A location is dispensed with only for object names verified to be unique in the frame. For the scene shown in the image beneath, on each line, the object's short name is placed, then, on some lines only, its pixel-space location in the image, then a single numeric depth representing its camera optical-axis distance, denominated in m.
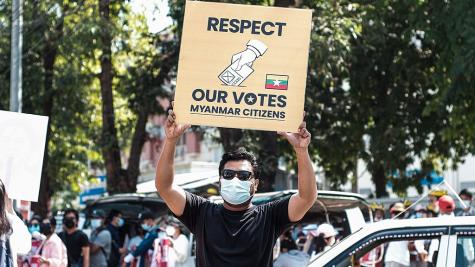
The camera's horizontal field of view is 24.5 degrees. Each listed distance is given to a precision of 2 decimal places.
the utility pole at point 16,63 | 20.66
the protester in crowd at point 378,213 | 16.48
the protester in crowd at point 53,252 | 12.61
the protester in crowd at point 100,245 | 16.42
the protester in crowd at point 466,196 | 15.75
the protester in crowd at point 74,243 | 14.30
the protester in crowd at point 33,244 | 14.17
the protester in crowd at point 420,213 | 14.32
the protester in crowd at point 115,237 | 18.27
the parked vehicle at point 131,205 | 20.59
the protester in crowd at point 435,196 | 14.10
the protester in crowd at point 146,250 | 16.91
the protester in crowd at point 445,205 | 12.26
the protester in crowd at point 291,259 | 13.54
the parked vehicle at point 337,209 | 15.09
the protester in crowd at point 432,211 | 13.86
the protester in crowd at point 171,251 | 16.03
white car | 6.21
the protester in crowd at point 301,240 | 17.55
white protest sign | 8.03
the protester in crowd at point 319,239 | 14.52
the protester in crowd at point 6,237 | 6.24
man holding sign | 5.26
